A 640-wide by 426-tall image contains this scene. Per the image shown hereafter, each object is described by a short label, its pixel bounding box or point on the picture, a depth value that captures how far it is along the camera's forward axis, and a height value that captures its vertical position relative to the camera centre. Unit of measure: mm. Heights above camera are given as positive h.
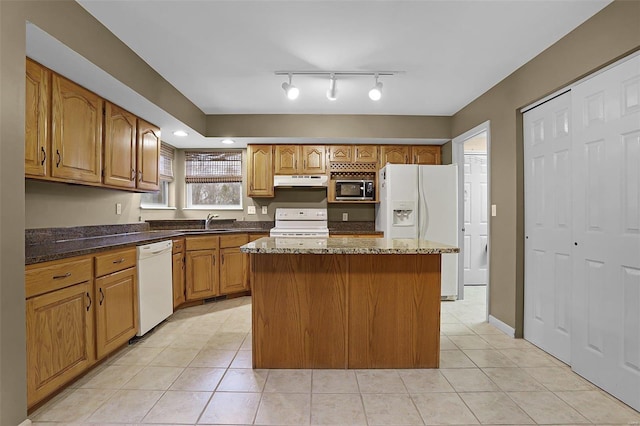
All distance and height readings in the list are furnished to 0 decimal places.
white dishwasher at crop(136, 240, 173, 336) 2875 -664
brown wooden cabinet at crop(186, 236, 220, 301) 3859 -653
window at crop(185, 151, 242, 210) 5062 +639
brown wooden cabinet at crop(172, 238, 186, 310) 3596 -655
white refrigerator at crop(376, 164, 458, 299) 4168 +124
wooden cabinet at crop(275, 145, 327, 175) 4684 +782
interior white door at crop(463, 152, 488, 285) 5070 -91
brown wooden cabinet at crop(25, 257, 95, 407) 1778 -652
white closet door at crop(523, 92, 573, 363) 2486 -124
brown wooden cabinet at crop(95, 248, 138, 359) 2322 -650
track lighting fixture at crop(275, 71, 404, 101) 2968 +1304
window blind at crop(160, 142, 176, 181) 4633 +779
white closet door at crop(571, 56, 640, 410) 1938 -127
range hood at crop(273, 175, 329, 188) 4605 +462
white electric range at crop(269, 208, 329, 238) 4961 -83
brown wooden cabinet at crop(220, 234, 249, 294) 4176 -666
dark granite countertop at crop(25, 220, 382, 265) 2111 -214
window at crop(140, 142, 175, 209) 4497 +479
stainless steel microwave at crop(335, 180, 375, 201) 4645 +329
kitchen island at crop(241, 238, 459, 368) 2387 -703
